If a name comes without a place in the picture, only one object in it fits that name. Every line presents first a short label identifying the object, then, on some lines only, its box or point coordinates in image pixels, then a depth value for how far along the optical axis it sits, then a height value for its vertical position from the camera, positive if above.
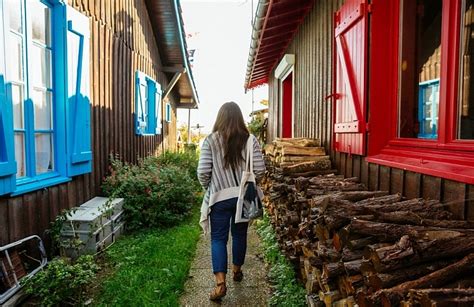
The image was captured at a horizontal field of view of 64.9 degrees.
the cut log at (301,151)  4.49 -0.23
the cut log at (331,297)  2.42 -1.08
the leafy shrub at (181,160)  9.05 -0.71
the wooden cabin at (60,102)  3.37 +0.37
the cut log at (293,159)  4.52 -0.33
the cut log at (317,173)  4.11 -0.45
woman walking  3.47 -0.40
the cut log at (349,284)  2.07 -0.90
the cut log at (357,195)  2.80 -0.47
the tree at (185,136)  19.95 -0.24
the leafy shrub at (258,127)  11.87 +0.16
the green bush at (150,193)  5.69 -0.97
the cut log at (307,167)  4.25 -0.40
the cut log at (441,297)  1.41 -0.64
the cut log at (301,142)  4.71 -0.13
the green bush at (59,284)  3.06 -1.27
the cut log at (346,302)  2.15 -1.02
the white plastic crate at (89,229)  3.99 -1.12
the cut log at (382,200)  2.53 -0.47
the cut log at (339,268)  2.06 -0.85
